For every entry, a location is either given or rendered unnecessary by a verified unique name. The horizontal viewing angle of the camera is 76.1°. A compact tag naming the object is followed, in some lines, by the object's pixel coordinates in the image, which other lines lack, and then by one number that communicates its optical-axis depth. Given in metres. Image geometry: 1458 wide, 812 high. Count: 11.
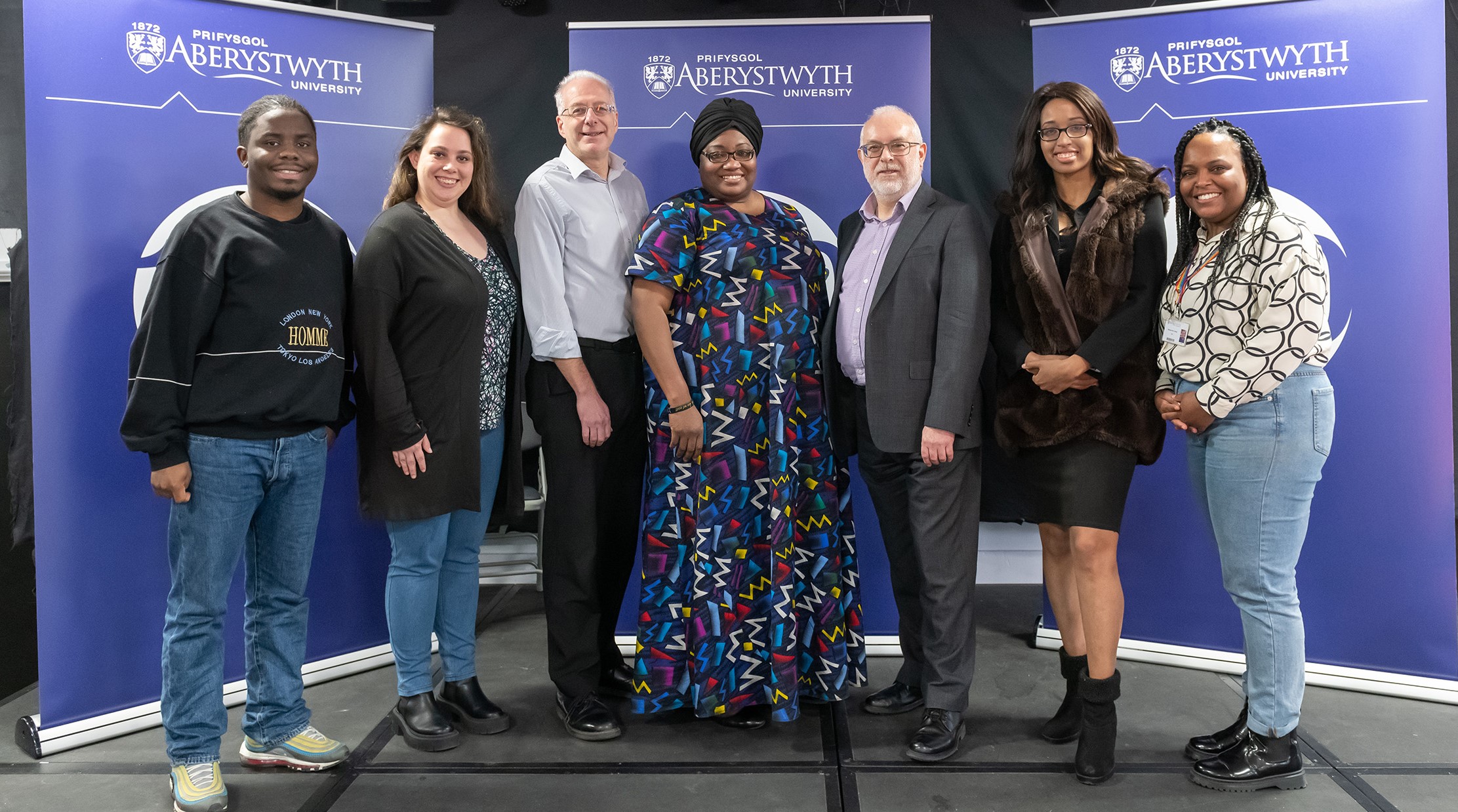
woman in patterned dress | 2.63
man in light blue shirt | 2.71
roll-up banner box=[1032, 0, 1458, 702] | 2.97
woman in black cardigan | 2.53
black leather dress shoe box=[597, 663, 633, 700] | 3.05
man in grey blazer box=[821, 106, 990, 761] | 2.53
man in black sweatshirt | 2.20
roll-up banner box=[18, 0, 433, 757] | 2.64
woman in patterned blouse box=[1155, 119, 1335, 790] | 2.23
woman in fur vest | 2.38
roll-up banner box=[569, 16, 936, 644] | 3.38
